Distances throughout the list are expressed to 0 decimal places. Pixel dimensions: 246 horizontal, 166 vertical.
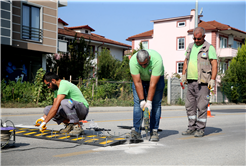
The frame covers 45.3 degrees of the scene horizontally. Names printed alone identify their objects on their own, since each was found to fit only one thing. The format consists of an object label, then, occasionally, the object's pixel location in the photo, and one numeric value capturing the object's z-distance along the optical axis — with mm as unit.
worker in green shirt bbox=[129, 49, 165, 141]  5641
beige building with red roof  34406
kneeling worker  5965
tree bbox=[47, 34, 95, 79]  23953
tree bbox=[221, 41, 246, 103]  30844
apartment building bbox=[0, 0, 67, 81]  18172
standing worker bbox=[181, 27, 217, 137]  6598
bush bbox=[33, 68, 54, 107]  15008
